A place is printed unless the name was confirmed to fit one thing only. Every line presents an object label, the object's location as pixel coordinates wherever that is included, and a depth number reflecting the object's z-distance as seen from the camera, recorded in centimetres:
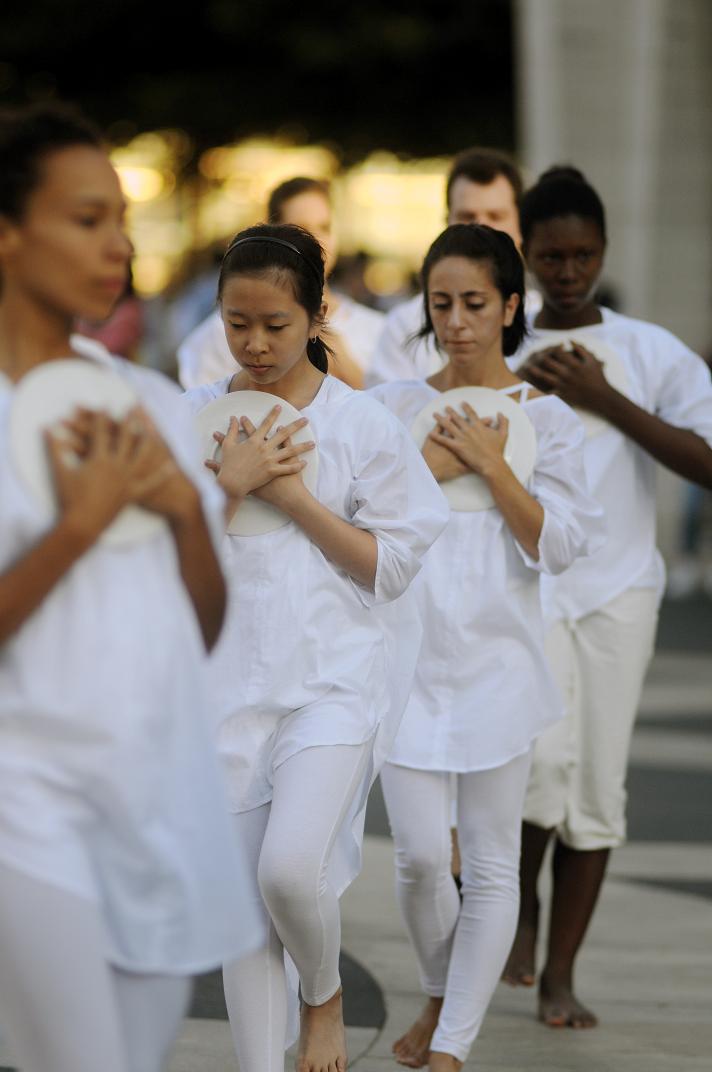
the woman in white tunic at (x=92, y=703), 520
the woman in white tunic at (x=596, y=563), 1019
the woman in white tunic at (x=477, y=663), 895
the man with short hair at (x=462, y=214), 1126
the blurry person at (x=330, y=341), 1209
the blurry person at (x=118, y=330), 1922
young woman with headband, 767
